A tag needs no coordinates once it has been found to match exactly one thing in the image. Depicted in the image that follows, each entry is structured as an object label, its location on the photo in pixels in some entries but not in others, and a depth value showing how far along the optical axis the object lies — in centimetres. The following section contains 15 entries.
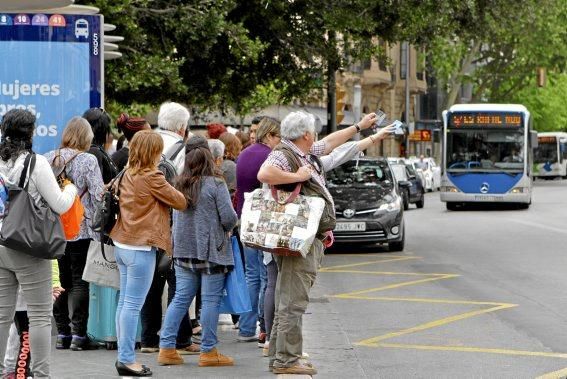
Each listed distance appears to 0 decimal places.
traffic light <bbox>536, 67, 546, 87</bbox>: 5791
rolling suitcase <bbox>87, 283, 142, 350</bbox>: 999
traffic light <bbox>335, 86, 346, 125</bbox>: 2532
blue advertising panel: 1117
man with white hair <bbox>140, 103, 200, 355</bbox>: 991
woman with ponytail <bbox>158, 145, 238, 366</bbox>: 930
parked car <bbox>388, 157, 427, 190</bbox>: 4020
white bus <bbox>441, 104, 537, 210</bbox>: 3522
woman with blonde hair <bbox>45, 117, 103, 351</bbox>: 941
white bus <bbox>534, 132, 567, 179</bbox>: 7588
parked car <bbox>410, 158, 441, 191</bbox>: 5506
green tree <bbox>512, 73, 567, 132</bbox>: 7794
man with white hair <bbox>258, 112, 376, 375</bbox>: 866
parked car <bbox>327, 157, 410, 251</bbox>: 2017
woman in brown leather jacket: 869
